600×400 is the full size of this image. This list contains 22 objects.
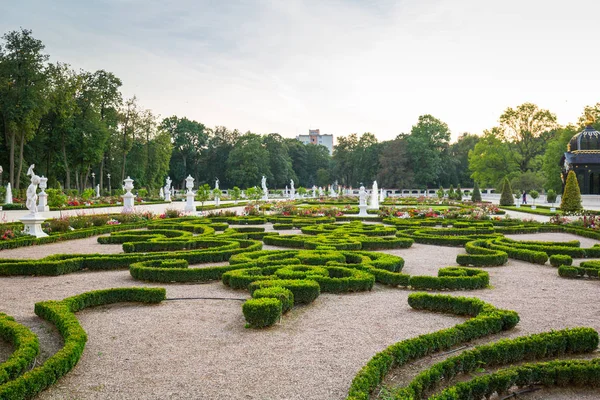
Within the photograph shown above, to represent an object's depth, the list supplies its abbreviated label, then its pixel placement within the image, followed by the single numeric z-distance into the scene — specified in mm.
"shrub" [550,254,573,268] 8188
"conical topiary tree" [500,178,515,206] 32406
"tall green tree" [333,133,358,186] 68612
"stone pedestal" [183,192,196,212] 21219
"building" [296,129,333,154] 127750
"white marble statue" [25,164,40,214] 11836
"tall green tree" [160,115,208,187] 65562
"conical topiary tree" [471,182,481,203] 38344
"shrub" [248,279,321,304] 5676
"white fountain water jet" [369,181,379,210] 24766
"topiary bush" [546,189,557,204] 32556
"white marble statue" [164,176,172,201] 39875
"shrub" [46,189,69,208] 18627
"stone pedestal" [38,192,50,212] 15983
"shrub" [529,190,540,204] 35044
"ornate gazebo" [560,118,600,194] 33000
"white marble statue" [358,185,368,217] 19378
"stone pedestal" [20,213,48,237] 11805
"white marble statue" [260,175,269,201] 41500
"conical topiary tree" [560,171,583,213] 22003
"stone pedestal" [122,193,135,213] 20500
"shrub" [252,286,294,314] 5207
